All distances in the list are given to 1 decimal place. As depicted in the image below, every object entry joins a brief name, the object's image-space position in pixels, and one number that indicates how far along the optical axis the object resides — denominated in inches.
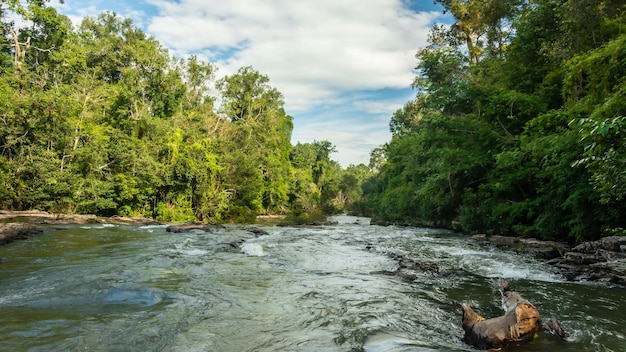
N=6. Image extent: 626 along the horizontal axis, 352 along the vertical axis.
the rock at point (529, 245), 414.6
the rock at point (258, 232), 681.5
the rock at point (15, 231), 424.8
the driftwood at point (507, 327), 146.9
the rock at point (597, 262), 279.6
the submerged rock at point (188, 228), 663.8
